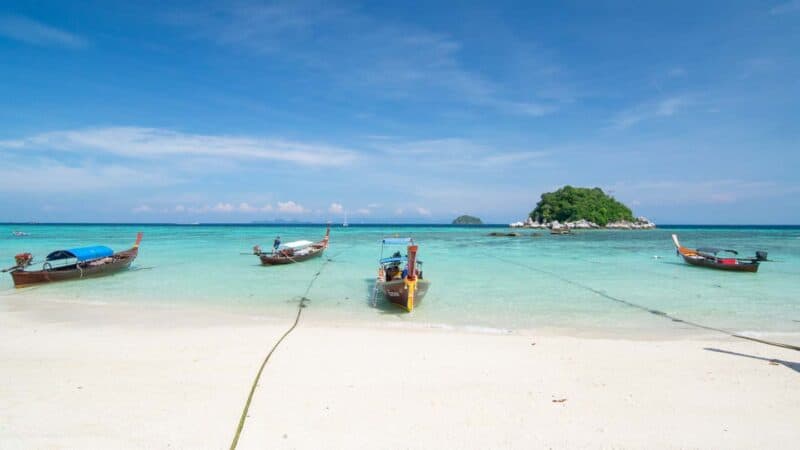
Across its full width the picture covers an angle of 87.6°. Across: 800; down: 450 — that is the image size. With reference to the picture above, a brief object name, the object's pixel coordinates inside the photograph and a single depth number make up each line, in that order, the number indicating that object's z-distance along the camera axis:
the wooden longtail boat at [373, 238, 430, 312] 11.68
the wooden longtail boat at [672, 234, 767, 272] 20.31
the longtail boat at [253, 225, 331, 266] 23.16
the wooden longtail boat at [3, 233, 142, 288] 16.46
